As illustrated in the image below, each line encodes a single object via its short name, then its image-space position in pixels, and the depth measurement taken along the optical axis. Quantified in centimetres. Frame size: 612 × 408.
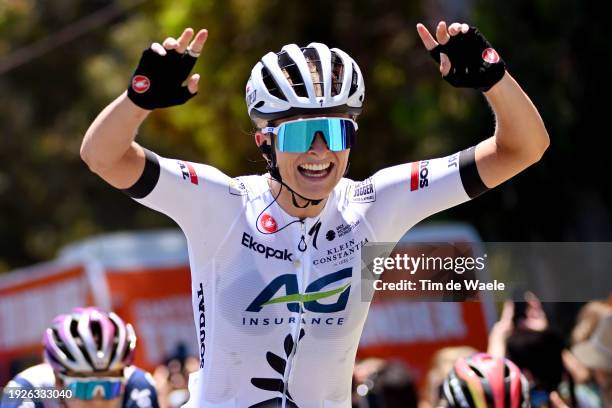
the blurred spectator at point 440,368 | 1814
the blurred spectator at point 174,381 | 1800
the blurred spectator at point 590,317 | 1698
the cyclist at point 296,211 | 936
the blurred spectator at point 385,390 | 1806
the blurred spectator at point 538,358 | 1460
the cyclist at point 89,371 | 1213
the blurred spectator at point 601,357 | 1495
